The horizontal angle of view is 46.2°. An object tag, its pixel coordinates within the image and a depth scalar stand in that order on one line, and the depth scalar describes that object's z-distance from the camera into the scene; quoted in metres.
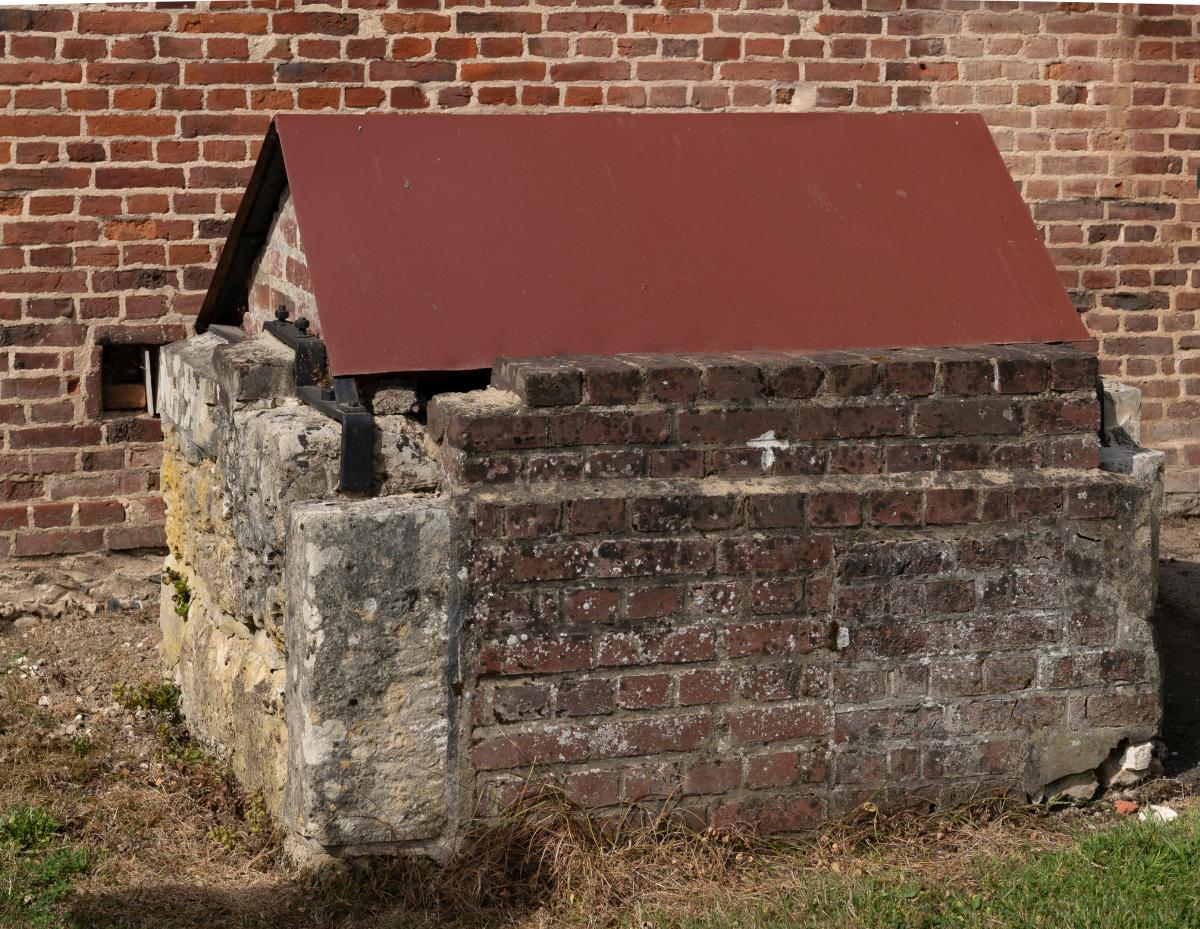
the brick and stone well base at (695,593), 3.04
